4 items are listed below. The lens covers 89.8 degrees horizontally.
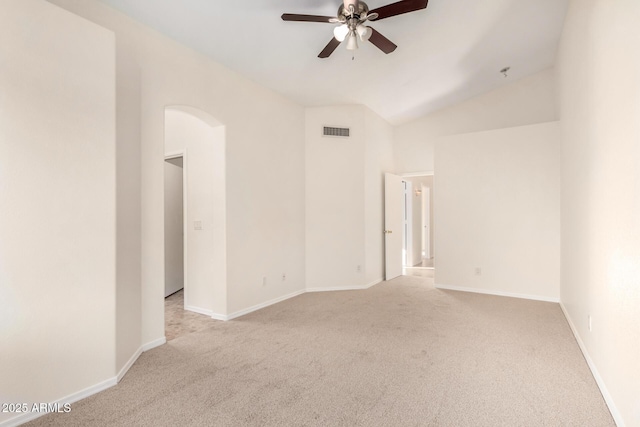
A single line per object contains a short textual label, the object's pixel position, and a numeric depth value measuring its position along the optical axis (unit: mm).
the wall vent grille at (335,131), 5223
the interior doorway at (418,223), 7957
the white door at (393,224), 5984
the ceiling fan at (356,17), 2381
